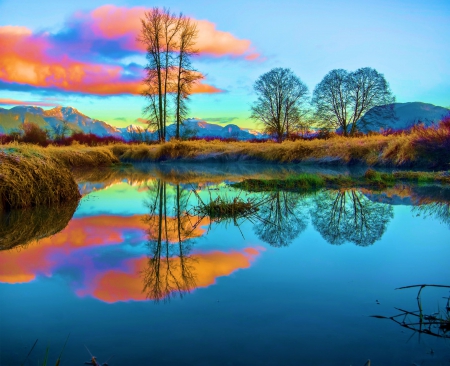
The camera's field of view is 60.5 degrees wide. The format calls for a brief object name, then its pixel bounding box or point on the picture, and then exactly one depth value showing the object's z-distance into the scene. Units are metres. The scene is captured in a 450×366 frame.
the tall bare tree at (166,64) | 23.05
